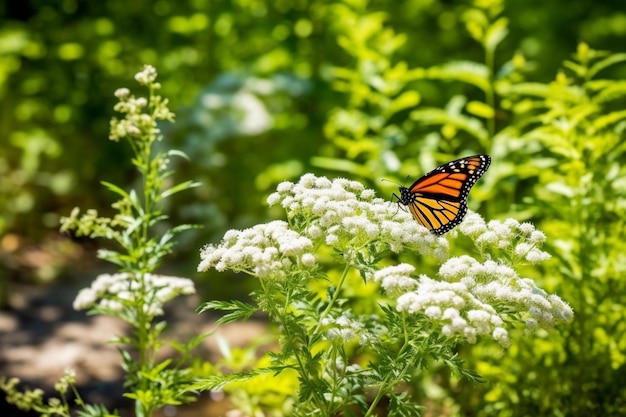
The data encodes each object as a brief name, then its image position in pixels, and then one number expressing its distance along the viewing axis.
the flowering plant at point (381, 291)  2.28
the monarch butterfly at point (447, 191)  2.85
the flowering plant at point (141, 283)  2.91
